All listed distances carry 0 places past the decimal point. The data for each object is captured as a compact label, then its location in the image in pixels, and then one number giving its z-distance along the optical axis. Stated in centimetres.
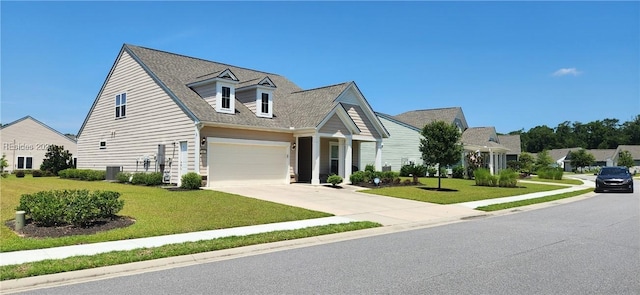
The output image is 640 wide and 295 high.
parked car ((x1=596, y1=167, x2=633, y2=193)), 2616
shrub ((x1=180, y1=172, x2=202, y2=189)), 1905
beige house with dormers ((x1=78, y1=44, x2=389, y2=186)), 2114
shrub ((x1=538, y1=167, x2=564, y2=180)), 4049
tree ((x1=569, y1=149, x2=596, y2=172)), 7700
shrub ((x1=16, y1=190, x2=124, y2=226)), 968
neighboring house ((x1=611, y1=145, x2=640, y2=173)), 9083
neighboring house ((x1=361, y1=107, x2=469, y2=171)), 3542
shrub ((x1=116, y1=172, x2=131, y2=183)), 2292
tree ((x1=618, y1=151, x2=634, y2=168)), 7694
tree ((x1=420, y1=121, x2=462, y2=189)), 2314
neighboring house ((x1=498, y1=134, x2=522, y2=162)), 6269
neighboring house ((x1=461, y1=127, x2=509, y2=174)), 4241
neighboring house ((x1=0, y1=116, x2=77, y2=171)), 4491
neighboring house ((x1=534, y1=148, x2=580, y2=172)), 9444
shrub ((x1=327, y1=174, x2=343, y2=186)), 2261
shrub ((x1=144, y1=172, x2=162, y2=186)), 2091
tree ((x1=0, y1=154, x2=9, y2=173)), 2495
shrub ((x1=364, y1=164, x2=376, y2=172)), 2732
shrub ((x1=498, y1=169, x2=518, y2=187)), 2733
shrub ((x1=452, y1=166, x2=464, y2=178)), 3741
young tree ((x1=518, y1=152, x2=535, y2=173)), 5244
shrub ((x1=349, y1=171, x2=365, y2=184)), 2416
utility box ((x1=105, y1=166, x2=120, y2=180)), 2480
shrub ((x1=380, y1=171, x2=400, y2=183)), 2489
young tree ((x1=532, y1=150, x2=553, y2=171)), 5369
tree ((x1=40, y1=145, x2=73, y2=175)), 3372
